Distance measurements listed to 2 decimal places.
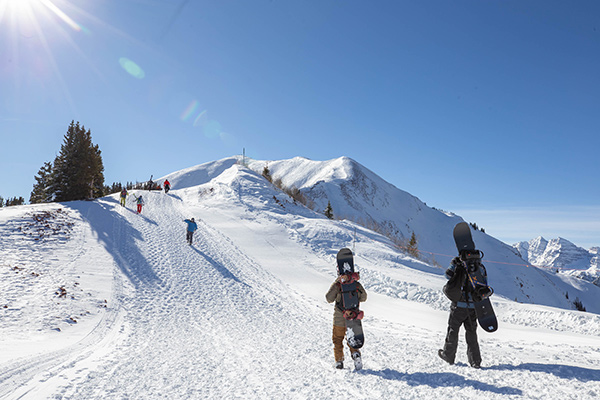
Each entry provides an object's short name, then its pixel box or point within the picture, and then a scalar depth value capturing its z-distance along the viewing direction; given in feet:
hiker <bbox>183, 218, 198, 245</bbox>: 60.32
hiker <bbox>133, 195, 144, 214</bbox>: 83.20
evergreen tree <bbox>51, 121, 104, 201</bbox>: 104.99
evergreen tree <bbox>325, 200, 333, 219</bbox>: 145.34
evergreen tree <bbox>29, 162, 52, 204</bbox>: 146.20
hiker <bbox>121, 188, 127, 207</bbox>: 89.78
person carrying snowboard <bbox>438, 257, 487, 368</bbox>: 15.89
